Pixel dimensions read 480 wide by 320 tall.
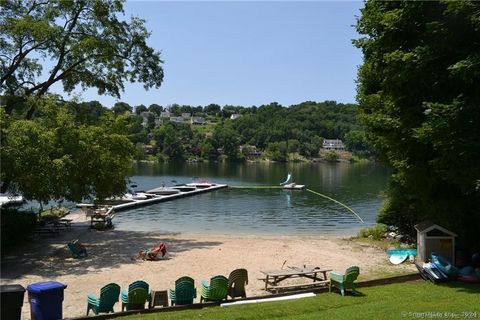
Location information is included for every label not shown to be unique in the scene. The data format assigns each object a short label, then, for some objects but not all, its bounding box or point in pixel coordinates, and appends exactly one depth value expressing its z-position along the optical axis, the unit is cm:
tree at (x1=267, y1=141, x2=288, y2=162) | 18400
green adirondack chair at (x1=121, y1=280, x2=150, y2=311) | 1224
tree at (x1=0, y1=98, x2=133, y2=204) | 1920
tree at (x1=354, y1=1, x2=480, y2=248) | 1335
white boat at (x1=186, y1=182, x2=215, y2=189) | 7081
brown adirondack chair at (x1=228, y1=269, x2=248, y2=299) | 1392
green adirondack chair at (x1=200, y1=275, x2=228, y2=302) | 1326
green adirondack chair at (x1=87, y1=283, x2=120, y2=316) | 1217
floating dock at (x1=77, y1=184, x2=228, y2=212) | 4824
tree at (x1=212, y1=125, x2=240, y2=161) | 18175
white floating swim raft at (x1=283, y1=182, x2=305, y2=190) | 7219
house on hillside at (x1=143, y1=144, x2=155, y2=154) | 16714
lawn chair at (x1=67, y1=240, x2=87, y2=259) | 2172
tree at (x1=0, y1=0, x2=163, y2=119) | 2456
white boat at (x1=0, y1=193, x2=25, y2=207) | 3941
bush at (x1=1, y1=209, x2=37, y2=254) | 2141
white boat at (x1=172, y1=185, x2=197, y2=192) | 6694
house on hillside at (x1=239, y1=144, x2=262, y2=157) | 18825
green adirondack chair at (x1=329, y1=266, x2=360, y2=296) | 1400
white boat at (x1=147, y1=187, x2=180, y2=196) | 6100
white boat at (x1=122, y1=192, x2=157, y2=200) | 5318
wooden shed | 1805
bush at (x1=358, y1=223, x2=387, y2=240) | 2808
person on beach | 2130
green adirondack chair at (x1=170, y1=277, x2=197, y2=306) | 1286
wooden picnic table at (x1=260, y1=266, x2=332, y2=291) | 1594
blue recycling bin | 1109
